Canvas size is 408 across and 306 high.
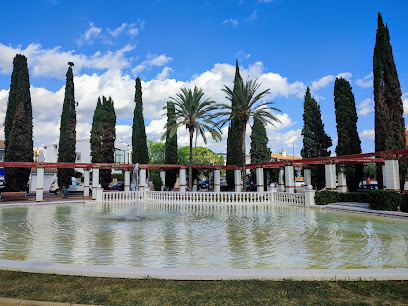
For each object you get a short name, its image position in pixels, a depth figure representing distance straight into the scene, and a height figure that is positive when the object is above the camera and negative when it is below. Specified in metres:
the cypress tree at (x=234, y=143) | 41.12 +4.23
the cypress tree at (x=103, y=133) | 42.31 +6.20
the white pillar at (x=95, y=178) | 28.96 -0.39
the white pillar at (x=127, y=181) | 32.79 -0.85
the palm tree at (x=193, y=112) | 33.34 +7.05
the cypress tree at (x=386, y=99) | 27.81 +7.00
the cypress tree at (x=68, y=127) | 41.22 +6.88
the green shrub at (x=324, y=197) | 21.36 -2.00
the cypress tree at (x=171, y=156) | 44.28 +2.66
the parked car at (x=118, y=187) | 43.12 -2.03
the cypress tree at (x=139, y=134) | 43.47 +6.15
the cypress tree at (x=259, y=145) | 49.03 +4.54
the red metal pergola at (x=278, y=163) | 19.16 +0.91
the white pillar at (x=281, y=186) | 35.94 -1.87
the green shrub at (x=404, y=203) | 15.92 -1.92
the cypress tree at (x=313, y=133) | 41.59 +5.44
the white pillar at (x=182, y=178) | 32.09 -0.67
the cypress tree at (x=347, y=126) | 31.51 +4.99
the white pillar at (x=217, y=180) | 37.16 -1.02
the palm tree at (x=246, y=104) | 30.02 +7.06
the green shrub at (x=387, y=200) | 16.42 -1.76
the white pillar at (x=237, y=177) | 36.59 -0.67
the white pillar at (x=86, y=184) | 30.00 -1.02
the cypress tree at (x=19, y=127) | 33.78 +5.90
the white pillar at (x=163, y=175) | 34.99 -0.24
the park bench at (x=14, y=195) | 30.56 -2.06
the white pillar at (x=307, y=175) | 33.41 -0.51
